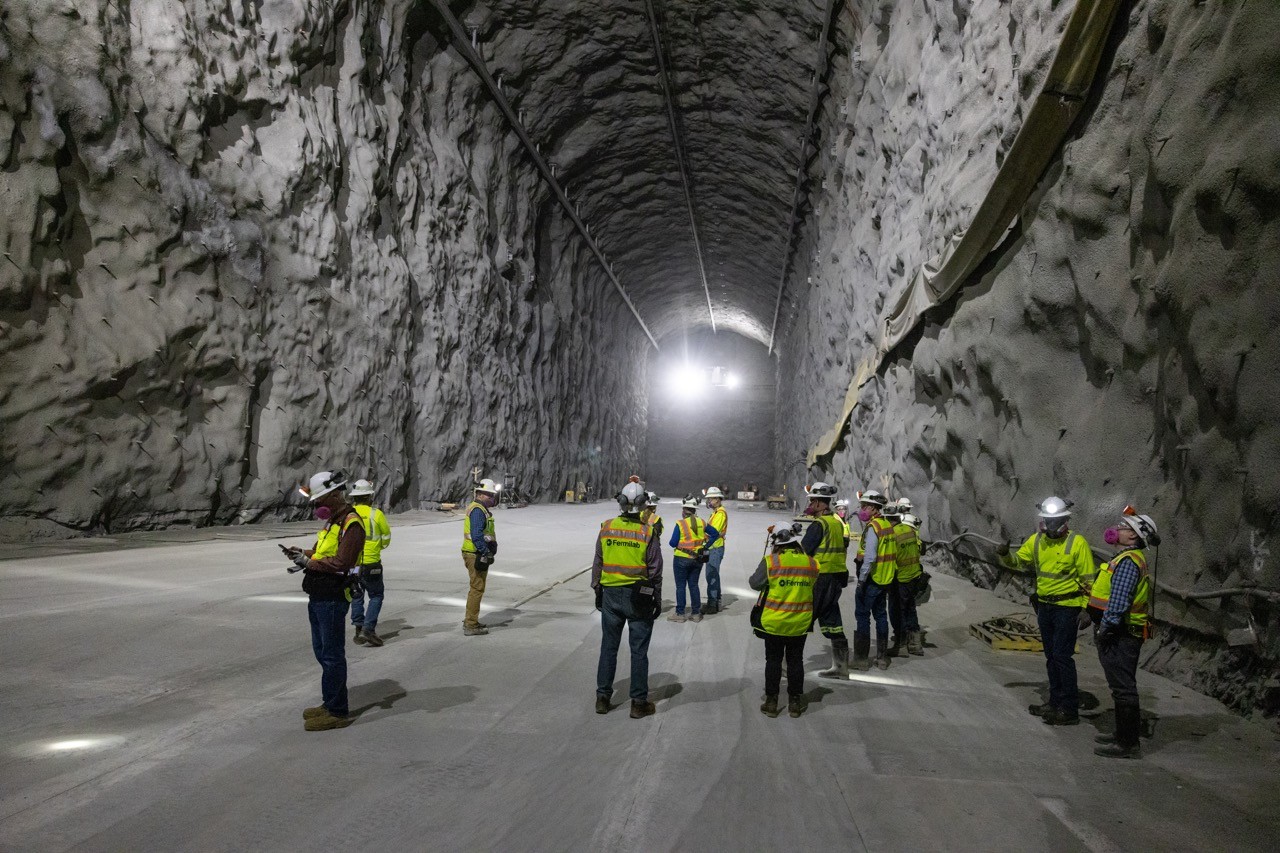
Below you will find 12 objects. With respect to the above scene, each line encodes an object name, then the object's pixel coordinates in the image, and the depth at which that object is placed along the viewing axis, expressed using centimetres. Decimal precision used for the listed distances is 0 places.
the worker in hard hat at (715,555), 877
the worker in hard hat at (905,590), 705
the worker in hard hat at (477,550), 701
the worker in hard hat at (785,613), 513
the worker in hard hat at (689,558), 838
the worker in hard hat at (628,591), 502
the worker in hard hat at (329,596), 449
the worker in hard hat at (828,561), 611
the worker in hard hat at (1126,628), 450
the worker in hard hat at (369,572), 656
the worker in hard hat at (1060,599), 512
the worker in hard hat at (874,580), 682
